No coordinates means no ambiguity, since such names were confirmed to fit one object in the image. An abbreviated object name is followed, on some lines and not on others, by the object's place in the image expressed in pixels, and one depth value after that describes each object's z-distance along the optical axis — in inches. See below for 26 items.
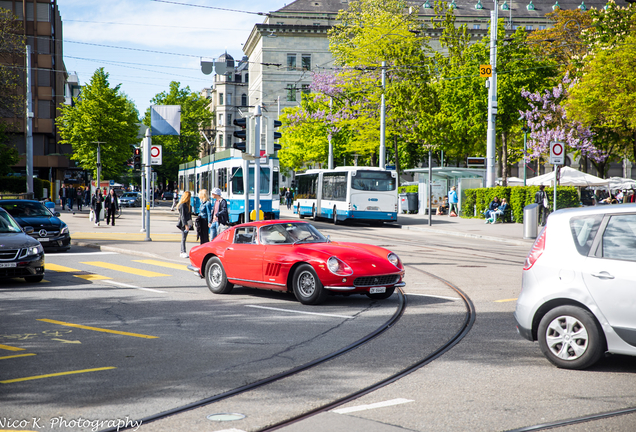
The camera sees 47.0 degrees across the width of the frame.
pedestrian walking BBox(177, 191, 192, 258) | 719.7
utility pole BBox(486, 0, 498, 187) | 1309.1
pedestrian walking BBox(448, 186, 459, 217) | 1587.1
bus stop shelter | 1541.6
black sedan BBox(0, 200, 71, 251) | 775.7
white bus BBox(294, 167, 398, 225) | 1344.7
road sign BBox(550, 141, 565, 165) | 821.2
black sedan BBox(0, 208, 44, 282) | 502.6
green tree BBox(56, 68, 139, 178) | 2391.7
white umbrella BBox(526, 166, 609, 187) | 1723.2
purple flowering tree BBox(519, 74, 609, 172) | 1991.9
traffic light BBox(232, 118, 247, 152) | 632.4
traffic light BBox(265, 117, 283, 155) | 634.2
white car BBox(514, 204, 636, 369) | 245.6
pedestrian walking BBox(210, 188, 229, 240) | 716.0
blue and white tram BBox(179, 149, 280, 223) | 1263.5
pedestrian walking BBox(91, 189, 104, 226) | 1246.3
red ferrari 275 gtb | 406.3
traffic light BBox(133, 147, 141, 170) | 1098.2
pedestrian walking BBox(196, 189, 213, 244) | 735.1
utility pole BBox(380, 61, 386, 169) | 1636.3
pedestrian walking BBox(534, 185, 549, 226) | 1151.0
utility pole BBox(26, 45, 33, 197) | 1470.2
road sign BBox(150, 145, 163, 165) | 1010.7
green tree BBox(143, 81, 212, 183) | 3720.5
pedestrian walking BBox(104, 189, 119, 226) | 1266.2
